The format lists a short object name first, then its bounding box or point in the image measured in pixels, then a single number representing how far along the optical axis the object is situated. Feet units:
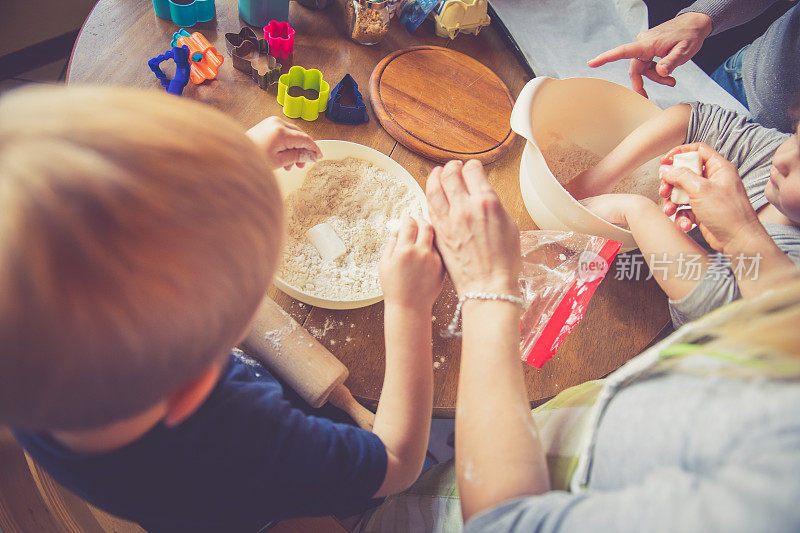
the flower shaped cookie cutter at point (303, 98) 3.23
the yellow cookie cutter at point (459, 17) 3.82
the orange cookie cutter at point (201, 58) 3.32
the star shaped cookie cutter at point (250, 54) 3.38
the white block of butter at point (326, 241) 2.76
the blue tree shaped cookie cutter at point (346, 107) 3.30
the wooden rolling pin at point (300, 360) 2.32
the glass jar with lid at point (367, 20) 3.57
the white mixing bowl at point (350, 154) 2.98
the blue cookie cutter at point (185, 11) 3.43
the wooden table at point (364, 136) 2.61
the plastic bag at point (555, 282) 2.68
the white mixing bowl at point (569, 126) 2.77
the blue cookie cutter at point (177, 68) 3.14
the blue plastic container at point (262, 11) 3.56
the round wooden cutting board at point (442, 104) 3.40
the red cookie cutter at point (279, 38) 3.43
